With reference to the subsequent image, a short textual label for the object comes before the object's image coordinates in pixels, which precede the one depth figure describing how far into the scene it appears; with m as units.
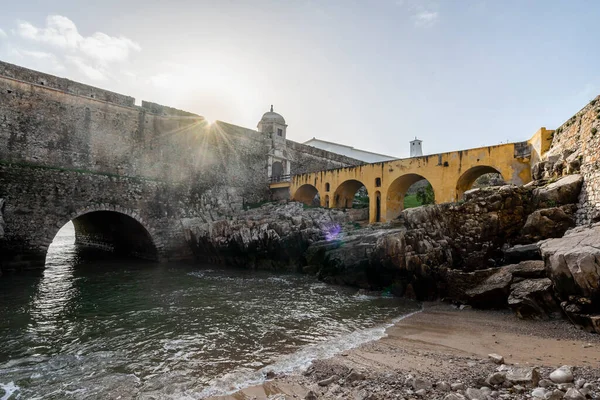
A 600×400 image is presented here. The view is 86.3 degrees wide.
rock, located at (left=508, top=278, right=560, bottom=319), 7.60
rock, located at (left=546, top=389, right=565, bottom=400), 3.97
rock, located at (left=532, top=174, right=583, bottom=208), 9.61
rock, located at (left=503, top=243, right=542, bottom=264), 9.31
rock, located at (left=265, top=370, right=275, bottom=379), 5.61
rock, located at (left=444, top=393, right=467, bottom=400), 4.17
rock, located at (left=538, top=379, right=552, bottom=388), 4.34
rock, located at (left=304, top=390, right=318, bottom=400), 4.67
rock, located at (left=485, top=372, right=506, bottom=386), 4.50
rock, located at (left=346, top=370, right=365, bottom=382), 5.19
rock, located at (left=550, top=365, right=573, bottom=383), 4.43
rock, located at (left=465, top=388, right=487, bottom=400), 4.20
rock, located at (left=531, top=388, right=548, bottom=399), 4.06
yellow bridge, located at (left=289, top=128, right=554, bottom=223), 14.59
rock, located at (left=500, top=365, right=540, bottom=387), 4.40
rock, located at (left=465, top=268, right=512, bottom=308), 8.92
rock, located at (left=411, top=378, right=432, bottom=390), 4.66
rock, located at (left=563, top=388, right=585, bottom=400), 3.87
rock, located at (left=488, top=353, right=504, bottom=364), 5.41
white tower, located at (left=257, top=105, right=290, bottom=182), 30.92
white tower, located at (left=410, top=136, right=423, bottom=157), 55.31
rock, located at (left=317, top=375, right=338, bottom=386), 5.16
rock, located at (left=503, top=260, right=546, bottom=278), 8.38
